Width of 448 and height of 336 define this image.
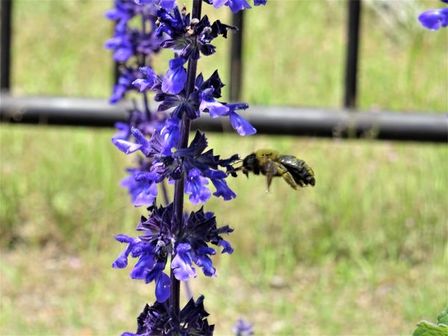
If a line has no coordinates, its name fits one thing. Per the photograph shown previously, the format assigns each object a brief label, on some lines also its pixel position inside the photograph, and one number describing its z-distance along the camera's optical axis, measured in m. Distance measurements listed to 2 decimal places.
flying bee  0.58
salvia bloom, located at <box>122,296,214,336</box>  0.48
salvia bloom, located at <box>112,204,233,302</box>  0.47
